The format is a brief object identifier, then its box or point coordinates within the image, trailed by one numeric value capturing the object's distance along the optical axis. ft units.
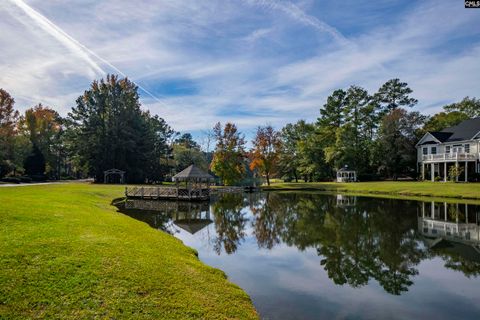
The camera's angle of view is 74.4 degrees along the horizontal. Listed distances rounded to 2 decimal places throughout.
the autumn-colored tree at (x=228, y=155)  175.94
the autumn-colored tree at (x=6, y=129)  171.19
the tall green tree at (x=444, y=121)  195.37
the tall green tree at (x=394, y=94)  219.82
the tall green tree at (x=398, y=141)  184.65
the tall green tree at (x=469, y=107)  204.33
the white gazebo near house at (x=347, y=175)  192.35
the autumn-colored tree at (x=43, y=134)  196.85
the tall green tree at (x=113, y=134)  189.26
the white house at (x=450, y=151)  145.89
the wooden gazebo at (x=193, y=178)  112.57
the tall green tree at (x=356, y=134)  198.18
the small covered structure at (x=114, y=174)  182.60
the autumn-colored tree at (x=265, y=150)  187.52
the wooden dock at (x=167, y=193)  113.70
